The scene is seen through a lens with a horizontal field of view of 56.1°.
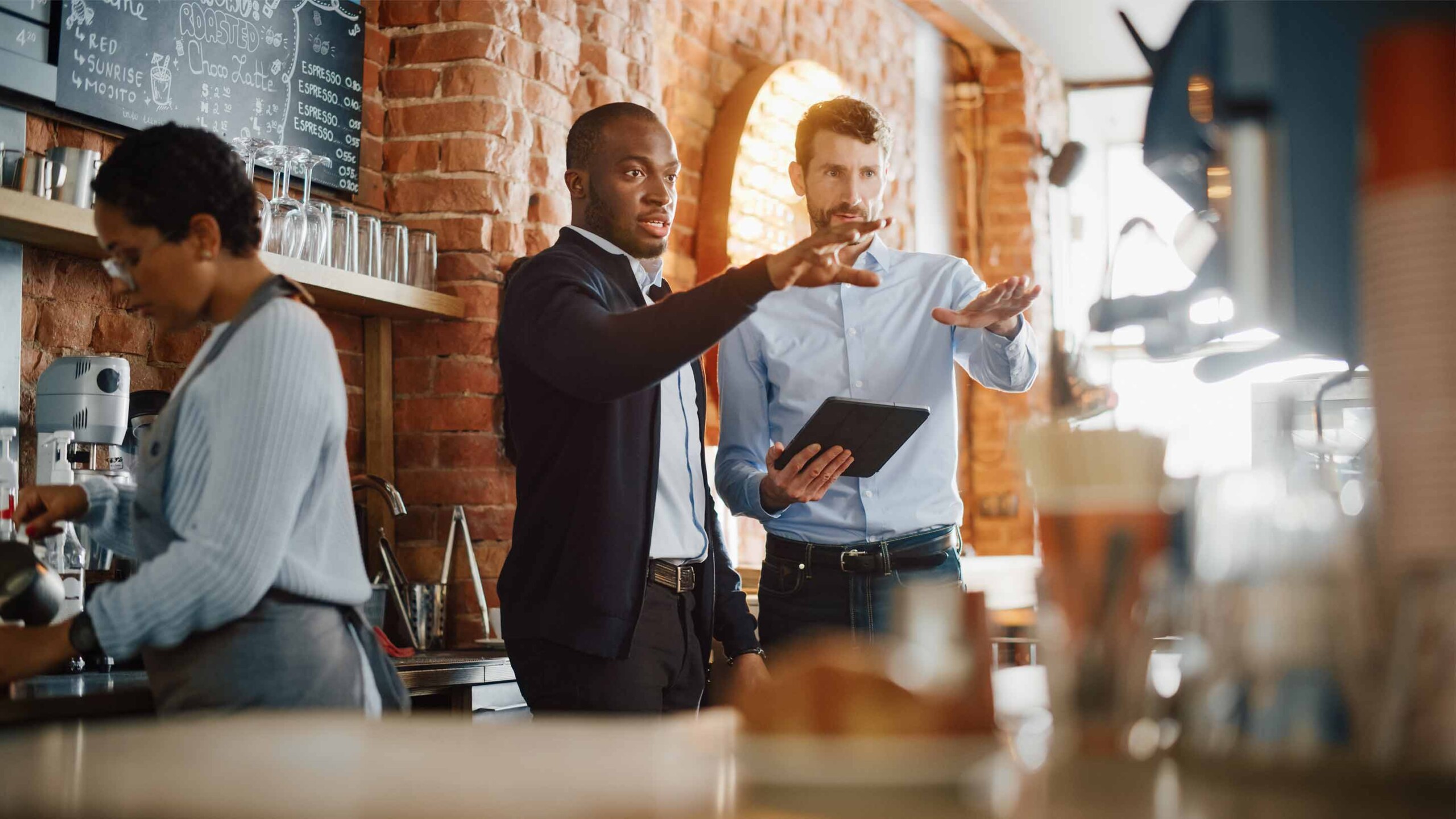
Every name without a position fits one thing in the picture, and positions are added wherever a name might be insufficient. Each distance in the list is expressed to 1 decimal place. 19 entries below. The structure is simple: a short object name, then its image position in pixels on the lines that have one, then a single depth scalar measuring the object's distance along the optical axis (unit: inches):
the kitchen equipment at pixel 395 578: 112.7
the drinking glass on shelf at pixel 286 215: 101.7
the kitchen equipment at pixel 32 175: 86.4
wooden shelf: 85.0
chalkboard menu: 97.2
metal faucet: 109.0
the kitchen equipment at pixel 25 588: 61.6
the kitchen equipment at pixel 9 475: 80.5
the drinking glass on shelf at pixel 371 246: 112.4
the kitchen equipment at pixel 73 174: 88.1
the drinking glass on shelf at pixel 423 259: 117.6
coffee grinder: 89.0
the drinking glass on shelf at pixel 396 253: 114.8
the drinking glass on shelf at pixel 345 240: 109.0
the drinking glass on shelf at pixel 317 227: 105.0
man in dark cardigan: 68.9
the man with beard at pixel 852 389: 86.9
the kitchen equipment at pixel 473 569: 116.0
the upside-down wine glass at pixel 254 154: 101.0
